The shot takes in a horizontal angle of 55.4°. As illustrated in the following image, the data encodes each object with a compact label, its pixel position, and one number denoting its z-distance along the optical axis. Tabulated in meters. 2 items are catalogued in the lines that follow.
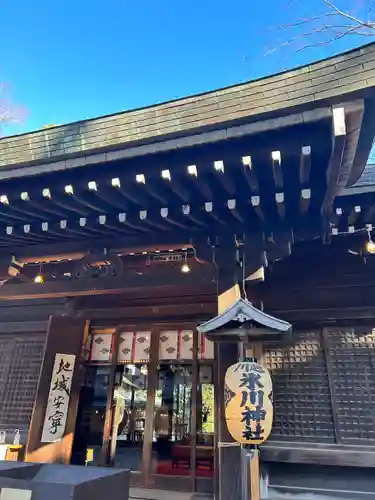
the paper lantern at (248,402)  3.23
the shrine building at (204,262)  3.02
